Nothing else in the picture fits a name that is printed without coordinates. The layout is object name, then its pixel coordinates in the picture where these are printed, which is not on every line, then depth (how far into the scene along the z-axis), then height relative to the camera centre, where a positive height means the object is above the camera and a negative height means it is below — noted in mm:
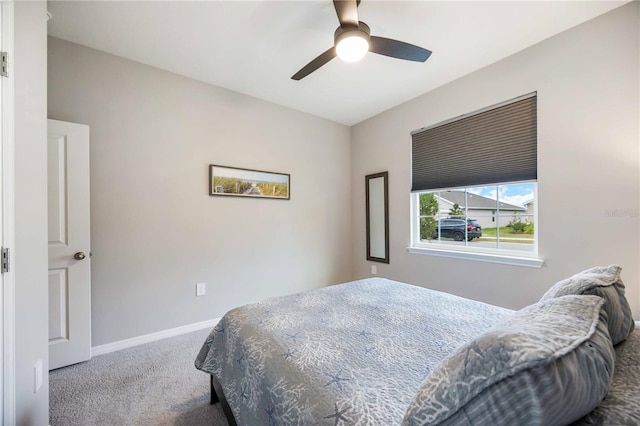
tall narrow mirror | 3471 -54
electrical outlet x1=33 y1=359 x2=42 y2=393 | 1271 -801
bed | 519 -582
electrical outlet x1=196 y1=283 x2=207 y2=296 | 2732 -800
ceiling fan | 1556 +1107
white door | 2004 -247
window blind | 2293 +637
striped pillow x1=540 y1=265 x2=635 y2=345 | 883 -309
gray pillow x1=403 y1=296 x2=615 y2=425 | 493 -344
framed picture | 2830 +356
